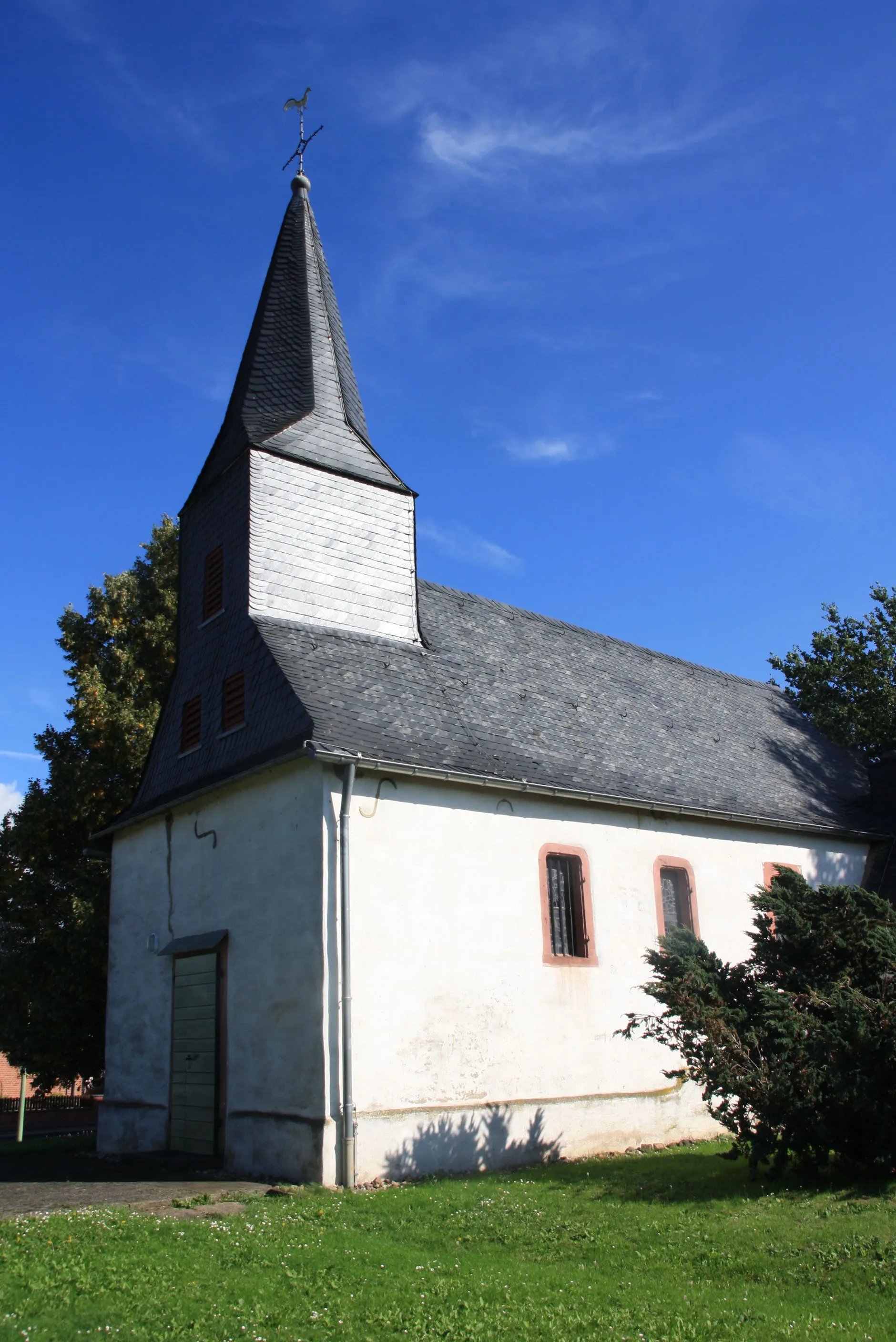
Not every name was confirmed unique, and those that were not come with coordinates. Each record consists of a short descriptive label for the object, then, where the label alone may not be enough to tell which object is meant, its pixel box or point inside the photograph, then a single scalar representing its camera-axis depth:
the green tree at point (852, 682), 28.14
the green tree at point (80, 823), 19.38
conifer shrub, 9.12
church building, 11.98
